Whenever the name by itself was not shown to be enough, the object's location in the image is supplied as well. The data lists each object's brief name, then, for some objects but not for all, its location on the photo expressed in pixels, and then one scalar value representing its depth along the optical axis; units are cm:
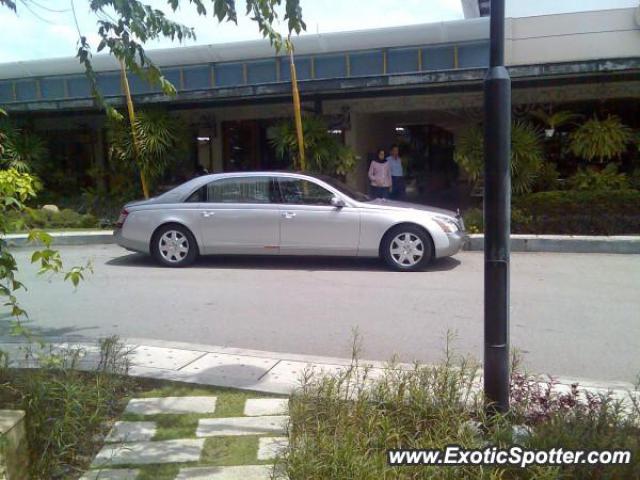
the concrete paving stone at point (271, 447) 347
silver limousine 923
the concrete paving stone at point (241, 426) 378
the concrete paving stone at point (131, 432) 373
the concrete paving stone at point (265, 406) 406
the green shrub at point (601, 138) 1304
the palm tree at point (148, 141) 1466
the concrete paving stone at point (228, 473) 327
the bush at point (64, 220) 1421
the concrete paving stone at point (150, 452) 347
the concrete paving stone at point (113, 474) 330
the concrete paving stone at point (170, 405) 411
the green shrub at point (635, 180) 1288
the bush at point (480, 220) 1191
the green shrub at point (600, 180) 1279
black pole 326
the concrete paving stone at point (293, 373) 455
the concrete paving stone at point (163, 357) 502
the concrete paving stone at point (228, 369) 464
